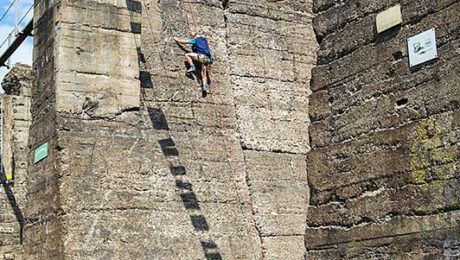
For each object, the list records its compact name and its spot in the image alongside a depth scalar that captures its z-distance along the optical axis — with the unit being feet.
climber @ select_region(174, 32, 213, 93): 34.40
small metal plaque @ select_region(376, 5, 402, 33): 19.12
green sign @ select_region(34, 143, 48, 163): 30.22
